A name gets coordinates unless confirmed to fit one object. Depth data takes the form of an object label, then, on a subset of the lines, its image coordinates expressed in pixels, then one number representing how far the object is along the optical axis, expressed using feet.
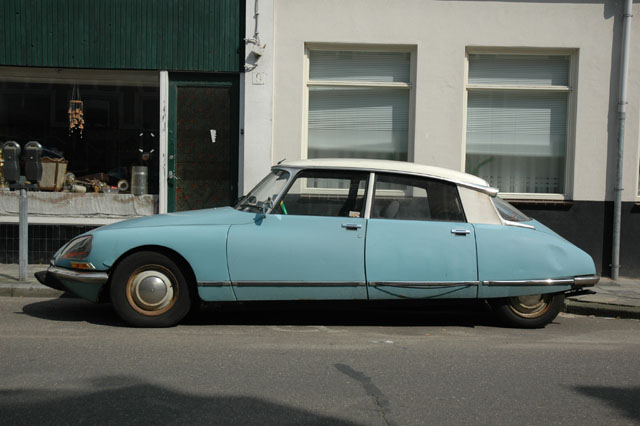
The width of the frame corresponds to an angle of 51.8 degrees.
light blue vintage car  20.15
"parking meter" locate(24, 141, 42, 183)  27.20
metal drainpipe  32.60
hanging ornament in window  35.40
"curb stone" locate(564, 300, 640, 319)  24.50
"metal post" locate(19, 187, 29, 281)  26.99
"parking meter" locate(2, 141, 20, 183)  27.20
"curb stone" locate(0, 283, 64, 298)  25.76
